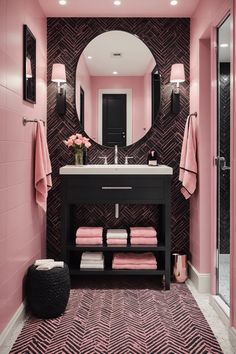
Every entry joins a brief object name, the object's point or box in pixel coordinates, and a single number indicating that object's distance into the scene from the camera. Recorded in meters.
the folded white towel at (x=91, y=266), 3.87
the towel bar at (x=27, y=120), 3.17
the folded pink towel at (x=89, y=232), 3.87
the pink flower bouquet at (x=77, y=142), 4.00
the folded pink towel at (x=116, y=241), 3.87
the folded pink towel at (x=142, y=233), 3.88
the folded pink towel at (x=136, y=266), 3.86
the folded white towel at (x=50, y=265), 3.21
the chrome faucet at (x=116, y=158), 4.25
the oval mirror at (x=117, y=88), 4.25
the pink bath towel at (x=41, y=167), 3.45
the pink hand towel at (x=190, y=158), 3.86
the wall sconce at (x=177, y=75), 4.07
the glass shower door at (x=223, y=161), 3.23
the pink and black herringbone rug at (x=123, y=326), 2.66
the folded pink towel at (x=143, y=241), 3.88
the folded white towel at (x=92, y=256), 3.88
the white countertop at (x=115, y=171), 3.77
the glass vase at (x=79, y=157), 4.08
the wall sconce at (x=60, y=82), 4.09
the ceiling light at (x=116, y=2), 3.75
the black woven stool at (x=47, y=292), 3.10
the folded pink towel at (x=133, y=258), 3.87
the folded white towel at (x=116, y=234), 3.88
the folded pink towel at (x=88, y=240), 3.87
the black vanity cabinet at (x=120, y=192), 3.79
